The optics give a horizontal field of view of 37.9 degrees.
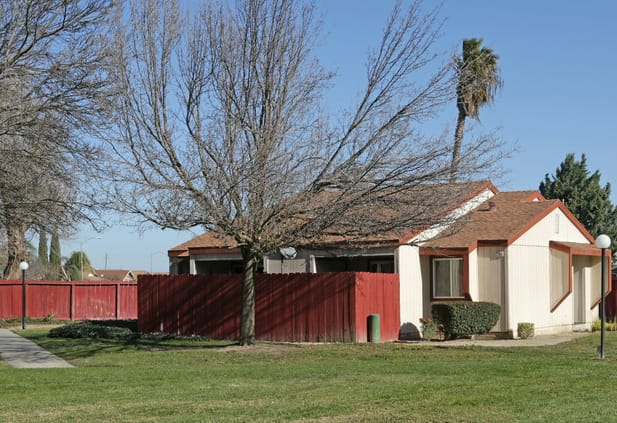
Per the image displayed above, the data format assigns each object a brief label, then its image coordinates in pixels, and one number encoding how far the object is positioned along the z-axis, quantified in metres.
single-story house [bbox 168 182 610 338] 26.02
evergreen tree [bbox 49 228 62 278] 62.49
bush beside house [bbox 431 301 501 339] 25.16
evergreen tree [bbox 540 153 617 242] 48.66
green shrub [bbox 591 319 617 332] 29.62
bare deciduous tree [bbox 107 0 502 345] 19.02
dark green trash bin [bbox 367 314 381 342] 23.86
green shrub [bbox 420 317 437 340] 25.20
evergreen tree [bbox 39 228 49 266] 64.99
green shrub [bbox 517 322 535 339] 26.19
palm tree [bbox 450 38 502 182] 19.30
